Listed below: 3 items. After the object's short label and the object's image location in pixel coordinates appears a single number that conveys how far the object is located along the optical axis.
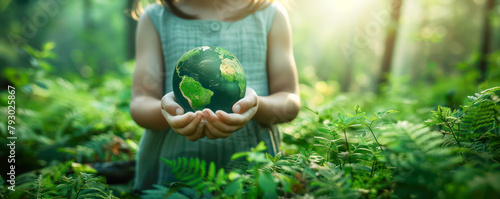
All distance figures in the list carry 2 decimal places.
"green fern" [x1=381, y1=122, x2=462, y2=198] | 0.83
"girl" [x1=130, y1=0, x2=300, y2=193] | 1.66
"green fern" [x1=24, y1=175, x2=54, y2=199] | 1.26
